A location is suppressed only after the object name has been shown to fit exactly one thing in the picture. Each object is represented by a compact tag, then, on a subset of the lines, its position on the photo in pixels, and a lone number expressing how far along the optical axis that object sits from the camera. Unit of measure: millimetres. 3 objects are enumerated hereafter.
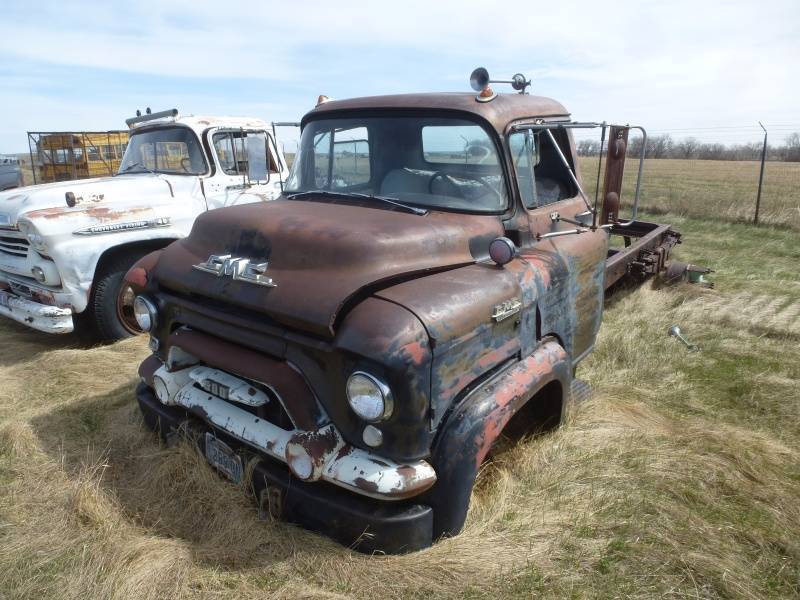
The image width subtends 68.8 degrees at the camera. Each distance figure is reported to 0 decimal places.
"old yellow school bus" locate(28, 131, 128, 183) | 17625
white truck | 5055
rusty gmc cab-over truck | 2330
